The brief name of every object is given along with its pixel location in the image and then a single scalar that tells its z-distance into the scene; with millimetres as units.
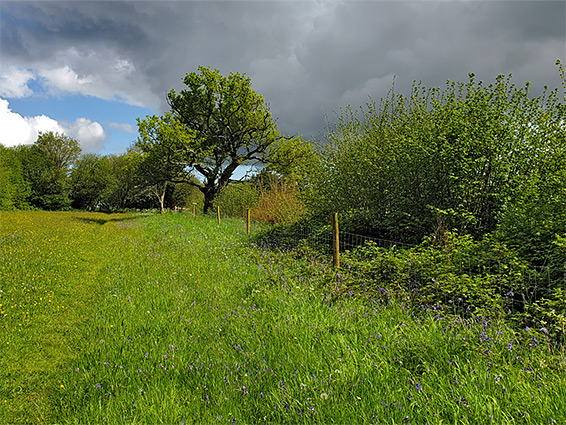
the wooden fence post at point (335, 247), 6602
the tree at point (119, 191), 60312
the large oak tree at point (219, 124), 31094
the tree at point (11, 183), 44994
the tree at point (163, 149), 28719
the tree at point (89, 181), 60938
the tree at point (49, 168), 55219
